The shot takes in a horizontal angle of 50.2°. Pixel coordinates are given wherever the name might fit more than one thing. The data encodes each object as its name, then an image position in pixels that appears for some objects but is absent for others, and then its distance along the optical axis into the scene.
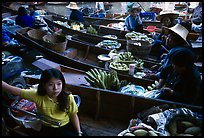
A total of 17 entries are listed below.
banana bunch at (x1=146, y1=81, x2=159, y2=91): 3.49
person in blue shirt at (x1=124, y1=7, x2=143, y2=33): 6.20
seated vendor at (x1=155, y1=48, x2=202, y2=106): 2.56
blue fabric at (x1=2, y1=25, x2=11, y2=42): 5.20
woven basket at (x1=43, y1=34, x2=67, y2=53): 5.10
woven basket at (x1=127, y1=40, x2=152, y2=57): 4.92
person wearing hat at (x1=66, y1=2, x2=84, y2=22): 7.89
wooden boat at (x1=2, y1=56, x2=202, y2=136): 3.01
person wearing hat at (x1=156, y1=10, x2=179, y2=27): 4.94
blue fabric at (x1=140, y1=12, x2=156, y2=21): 9.28
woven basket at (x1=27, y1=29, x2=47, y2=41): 5.95
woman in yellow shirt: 2.20
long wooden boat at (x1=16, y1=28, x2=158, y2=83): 4.75
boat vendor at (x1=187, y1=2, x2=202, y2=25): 6.77
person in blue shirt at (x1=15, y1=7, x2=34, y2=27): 6.81
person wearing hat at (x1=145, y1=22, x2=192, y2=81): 3.36
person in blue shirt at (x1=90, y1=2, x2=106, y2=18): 11.91
